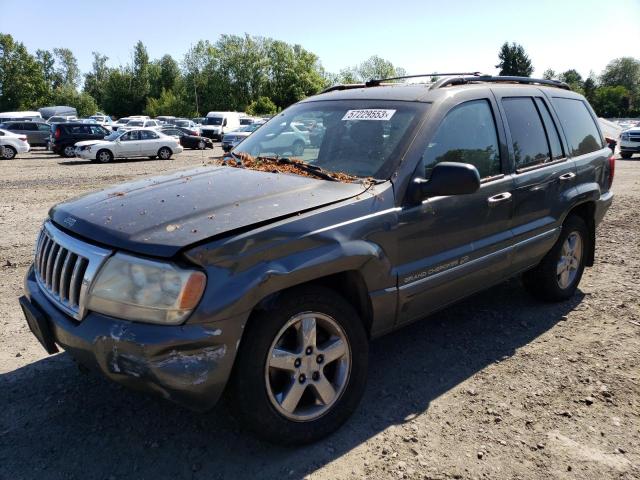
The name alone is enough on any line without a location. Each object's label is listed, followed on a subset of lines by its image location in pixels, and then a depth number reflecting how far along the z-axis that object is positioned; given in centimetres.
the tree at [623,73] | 9660
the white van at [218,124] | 3653
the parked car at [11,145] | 2338
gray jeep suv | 234
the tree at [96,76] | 10624
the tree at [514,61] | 7638
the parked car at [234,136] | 2707
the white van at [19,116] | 3903
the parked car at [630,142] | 2098
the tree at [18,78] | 7144
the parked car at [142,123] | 3509
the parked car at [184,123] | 3784
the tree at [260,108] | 6712
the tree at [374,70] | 10373
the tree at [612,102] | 7344
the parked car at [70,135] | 2434
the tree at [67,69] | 11544
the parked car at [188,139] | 3089
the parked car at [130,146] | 2172
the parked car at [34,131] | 2931
